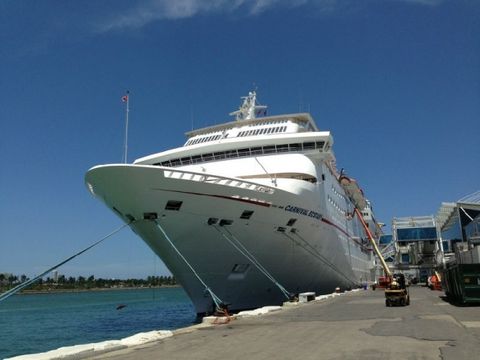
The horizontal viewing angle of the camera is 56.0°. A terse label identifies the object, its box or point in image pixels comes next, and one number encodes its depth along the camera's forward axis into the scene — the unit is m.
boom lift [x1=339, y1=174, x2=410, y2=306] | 18.36
